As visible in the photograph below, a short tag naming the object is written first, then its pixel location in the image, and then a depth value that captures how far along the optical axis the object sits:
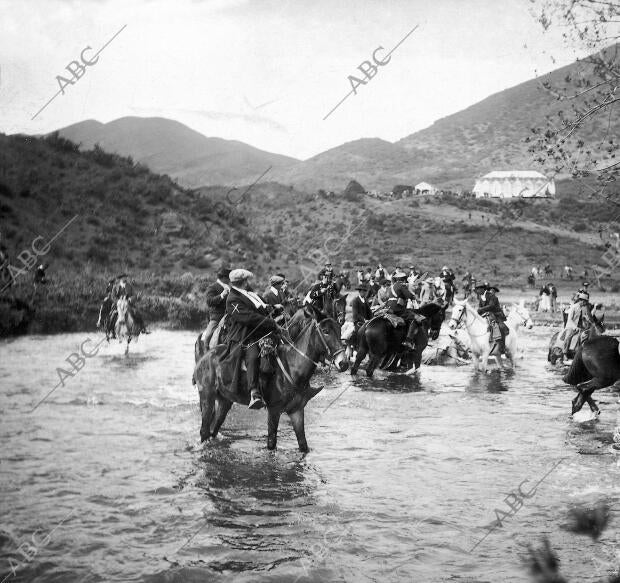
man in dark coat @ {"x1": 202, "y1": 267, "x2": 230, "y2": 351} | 12.30
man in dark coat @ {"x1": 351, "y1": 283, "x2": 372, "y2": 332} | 19.44
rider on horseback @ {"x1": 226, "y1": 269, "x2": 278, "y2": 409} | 10.30
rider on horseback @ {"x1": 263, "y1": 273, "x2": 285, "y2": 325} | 11.41
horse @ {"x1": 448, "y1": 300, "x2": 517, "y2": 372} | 19.52
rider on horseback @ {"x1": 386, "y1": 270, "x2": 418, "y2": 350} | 18.86
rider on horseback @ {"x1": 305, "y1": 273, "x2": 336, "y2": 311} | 15.40
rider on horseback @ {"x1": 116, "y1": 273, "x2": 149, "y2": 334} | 22.87
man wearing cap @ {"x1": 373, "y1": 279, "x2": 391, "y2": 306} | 20.85
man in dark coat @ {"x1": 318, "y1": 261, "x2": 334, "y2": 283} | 21.15
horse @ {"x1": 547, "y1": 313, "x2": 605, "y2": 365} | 16.60
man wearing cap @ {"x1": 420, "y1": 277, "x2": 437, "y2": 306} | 27.69
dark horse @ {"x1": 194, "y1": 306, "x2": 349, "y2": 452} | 10.38
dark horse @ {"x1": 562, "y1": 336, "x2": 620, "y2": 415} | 13.46
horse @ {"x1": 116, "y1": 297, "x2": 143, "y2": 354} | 22.72
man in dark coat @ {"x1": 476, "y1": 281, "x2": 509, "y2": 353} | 19.72
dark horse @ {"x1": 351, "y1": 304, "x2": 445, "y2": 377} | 18.47
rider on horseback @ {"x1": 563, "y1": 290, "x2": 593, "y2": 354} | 18.23
